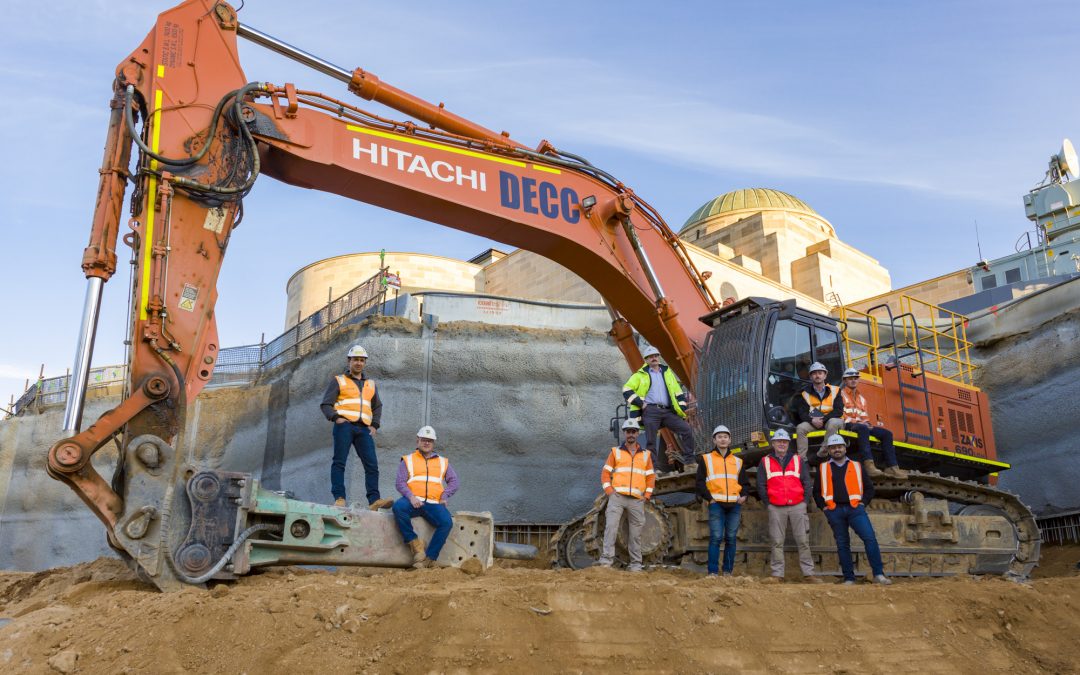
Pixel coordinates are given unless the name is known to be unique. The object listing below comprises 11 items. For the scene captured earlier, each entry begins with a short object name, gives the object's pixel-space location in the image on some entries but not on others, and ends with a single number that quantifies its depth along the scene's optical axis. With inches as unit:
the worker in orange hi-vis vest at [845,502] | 367.9
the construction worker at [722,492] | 371.2
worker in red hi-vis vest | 374.6
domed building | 1184.2
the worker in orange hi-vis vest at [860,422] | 396.2
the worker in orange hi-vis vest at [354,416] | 363.3
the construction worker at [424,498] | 329.1
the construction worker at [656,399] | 402.3
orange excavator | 283.0
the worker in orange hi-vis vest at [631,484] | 364.8
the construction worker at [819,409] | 392.2
